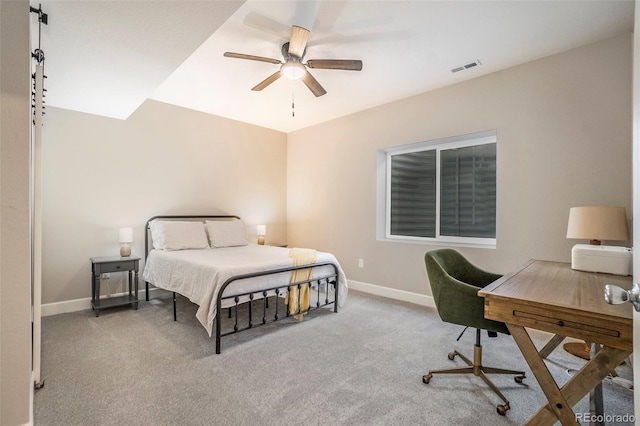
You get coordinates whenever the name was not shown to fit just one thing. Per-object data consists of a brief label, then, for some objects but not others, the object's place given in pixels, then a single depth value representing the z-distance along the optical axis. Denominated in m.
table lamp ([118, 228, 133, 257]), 3.59
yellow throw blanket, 3.09
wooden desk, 1.19
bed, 2.57
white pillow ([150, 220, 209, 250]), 3.73
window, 3.55
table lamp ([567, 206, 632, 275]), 1.96
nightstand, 3.29
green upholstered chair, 1.88
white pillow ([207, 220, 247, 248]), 4.13
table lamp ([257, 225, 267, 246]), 4.95
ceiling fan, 2.35
